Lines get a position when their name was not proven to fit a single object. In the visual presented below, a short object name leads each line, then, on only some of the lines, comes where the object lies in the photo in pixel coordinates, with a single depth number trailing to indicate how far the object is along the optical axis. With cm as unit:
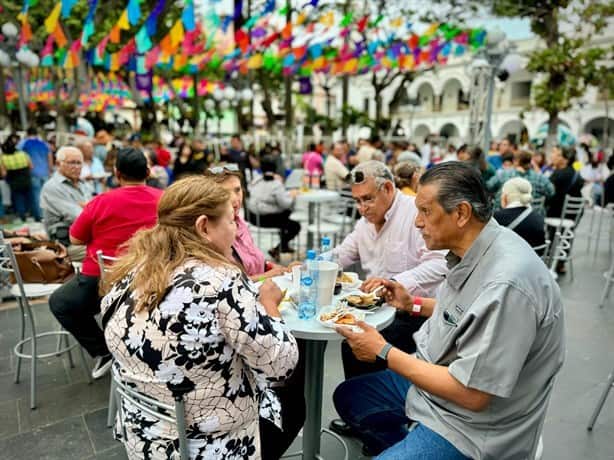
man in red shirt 263
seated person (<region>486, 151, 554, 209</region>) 565
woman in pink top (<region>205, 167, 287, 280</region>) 266
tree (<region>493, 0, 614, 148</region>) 1099
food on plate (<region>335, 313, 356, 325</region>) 172
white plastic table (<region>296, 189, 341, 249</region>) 587
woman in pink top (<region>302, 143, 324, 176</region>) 954
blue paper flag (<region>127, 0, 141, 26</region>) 755
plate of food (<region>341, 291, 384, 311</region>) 193
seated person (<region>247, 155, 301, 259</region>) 578
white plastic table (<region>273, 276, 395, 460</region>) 171
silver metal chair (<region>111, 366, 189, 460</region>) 123
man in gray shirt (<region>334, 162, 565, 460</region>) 120
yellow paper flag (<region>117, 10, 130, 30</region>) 820
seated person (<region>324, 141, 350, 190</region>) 786
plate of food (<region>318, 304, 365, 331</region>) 169
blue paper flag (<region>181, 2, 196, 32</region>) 816
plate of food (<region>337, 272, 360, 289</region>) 229
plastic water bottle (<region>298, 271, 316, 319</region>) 185
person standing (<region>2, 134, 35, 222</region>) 779
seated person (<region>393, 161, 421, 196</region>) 399
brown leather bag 303
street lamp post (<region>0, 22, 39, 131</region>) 870
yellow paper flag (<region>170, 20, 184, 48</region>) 910
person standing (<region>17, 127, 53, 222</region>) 834
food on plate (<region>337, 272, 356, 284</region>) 234
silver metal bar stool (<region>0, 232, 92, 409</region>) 263
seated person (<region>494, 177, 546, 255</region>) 360
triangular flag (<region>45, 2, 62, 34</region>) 797
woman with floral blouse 123
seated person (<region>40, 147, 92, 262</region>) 369
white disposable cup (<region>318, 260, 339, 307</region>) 193
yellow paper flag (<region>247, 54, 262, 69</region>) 1192
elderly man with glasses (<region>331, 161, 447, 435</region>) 249
